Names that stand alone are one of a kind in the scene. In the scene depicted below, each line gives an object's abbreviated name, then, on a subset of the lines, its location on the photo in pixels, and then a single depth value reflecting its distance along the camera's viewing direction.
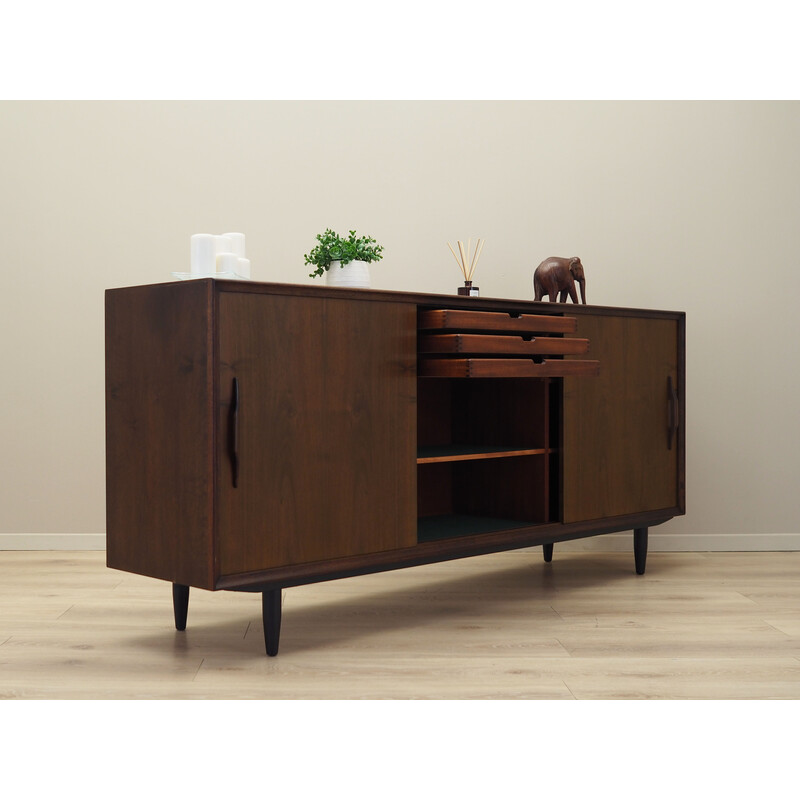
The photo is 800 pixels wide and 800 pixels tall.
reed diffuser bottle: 2.70
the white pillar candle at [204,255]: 2.13
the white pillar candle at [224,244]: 2.21
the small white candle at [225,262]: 2.18
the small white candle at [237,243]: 2.24
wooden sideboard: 1.96
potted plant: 2.39
